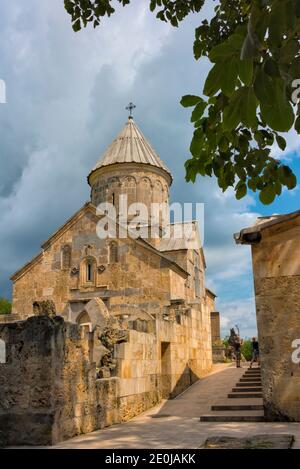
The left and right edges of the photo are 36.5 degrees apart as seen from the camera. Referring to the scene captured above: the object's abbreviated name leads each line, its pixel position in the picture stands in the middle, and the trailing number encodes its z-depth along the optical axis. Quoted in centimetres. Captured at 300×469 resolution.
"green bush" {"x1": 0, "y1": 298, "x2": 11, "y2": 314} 4602
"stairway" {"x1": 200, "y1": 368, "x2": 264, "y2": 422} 851
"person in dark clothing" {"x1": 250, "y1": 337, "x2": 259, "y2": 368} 1566
